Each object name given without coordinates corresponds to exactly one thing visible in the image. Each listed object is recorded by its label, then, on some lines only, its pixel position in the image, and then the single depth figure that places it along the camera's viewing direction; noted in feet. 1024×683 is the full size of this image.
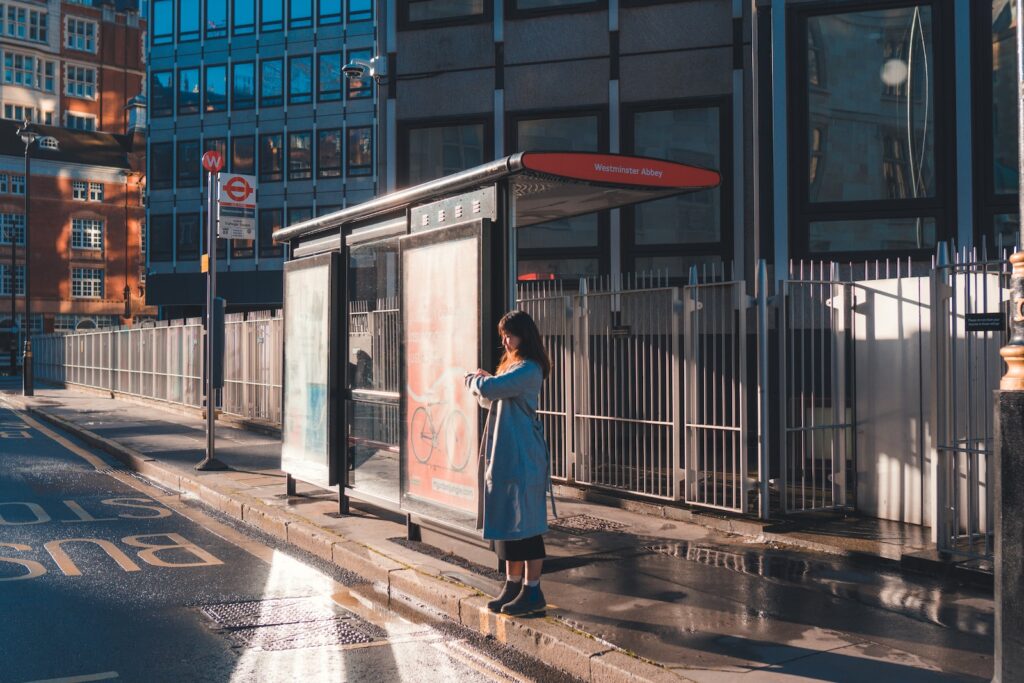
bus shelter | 22.70
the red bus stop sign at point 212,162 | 42.08
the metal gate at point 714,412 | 27.91
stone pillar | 12.75
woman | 19.01
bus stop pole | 40.65
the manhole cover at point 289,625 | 18.94
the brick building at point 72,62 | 248.93
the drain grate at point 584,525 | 27.98
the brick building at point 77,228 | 228.43
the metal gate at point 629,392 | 30.63
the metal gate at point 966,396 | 22.25
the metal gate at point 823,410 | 28.25
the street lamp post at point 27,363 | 98.43
